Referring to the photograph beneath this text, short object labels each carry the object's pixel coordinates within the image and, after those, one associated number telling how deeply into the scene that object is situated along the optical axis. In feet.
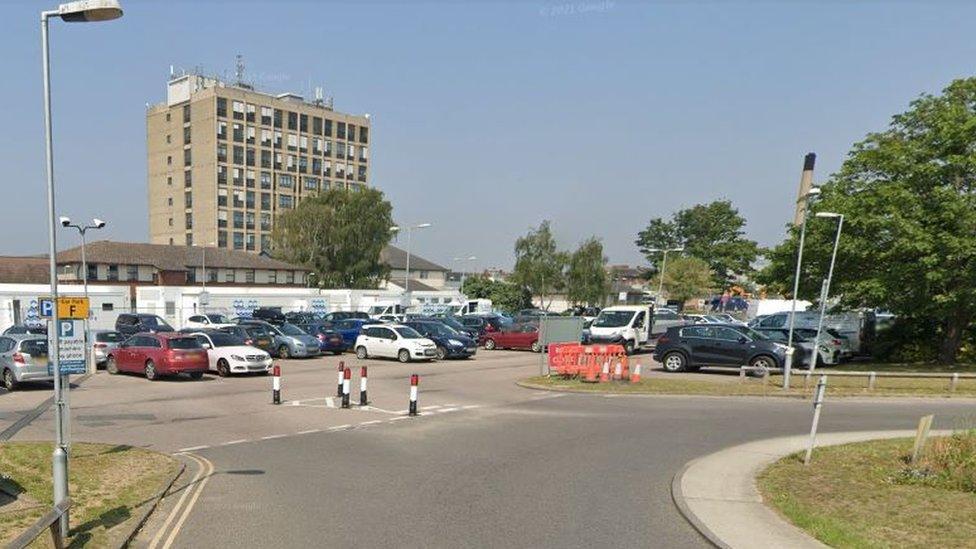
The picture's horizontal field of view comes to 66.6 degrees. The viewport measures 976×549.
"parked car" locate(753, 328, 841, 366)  85.81
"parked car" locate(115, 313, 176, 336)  122.21
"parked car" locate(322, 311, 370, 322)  150.42
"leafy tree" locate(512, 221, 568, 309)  228.63
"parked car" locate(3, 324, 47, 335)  96.43
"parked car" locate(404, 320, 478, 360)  103.55
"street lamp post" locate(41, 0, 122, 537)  22.89
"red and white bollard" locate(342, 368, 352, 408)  55.57
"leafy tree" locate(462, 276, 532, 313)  233.96
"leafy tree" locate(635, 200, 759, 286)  308.81
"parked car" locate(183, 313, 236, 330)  131.75
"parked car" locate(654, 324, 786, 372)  78.89
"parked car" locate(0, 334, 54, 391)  66.33
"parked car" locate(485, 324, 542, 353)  119.21
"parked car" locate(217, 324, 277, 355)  102.27
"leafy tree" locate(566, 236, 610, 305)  229.04
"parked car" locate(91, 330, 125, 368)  85.61
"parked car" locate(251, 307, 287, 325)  159.33
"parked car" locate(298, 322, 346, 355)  111.77
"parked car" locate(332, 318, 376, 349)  115.68
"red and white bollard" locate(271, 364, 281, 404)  57.67
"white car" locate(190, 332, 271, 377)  80.64
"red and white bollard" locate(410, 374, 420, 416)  51.55
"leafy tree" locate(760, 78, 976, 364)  78.54
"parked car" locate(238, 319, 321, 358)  103.96
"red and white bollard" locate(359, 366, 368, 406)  57.00
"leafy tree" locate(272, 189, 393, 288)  256.11
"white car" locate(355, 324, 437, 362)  99.35
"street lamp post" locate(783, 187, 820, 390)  65.92
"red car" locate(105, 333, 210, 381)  74.79
